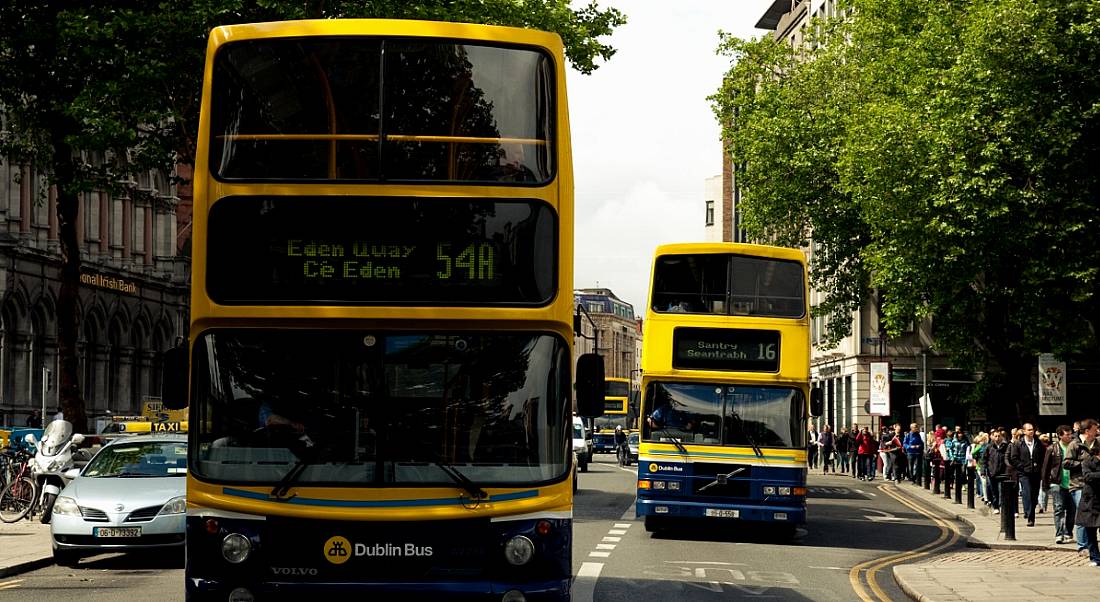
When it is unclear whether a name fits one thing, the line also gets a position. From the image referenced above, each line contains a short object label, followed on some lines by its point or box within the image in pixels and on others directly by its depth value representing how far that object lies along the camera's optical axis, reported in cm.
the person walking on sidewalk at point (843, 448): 5654
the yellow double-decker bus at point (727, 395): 2242
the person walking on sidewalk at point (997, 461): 3097
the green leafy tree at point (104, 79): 2653
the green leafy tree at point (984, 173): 3597
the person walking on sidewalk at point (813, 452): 6366
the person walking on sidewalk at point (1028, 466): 2803
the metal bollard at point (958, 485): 3631
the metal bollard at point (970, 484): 3394
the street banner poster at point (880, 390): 5038
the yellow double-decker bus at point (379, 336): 969
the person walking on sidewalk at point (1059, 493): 2370
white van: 4759
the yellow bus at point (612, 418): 8525
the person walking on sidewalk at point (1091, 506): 2005
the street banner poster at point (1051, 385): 2964
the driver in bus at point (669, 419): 2275
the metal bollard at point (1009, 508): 2386
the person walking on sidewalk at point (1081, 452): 2084
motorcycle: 2467
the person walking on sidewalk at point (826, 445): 5872
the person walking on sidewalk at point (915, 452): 4712
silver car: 1759
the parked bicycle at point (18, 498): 2448
